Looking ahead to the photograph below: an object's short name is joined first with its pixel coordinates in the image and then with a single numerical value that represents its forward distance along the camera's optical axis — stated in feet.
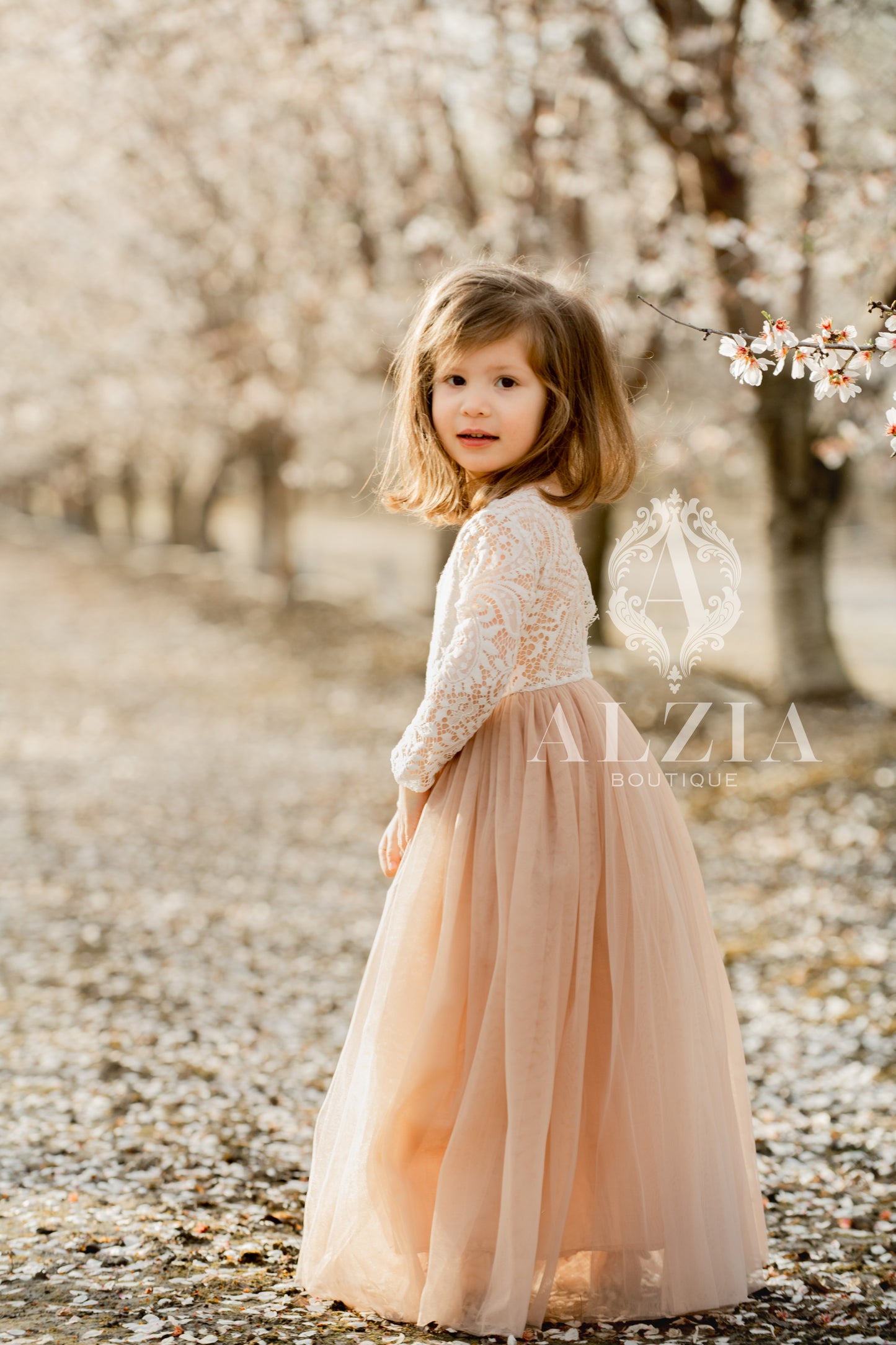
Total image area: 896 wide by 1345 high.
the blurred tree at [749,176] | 25.70
